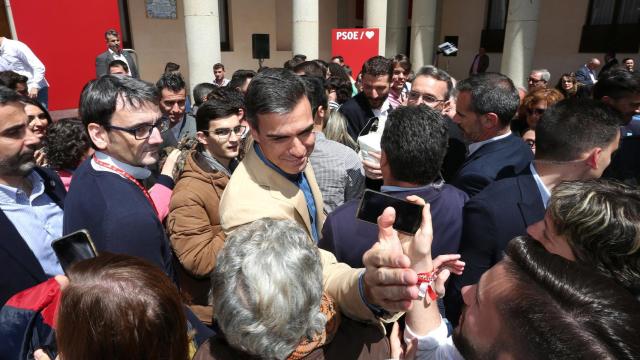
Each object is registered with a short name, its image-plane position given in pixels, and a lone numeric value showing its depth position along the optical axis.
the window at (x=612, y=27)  12.57
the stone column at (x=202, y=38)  8.78
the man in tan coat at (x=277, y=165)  1.64
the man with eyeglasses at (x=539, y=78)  6.66
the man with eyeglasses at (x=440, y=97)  3.25
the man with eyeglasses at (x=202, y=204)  1.98
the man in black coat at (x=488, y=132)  2.53
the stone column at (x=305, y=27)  9.32
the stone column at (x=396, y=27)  14.80
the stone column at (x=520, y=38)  10.00
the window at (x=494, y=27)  15.48
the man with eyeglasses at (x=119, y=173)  1.56
